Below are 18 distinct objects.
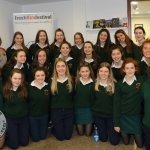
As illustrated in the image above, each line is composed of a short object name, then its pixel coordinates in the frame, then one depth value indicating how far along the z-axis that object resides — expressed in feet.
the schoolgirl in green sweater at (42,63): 12.62
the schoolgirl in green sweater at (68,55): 12.98
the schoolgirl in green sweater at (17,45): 14.17
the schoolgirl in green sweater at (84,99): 11.60
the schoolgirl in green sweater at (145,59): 10.89
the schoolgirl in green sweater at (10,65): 12.67
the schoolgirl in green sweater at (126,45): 13.11
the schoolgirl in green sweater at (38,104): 11.27
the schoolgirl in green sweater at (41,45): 14.10
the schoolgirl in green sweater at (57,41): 14.17
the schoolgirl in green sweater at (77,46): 14.05
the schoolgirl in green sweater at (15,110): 10.75
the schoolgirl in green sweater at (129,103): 10.16
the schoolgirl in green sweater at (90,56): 12.86
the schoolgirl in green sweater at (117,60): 11.89
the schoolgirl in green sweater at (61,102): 11.46
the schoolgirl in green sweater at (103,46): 13.65
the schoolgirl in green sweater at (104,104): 10.85
